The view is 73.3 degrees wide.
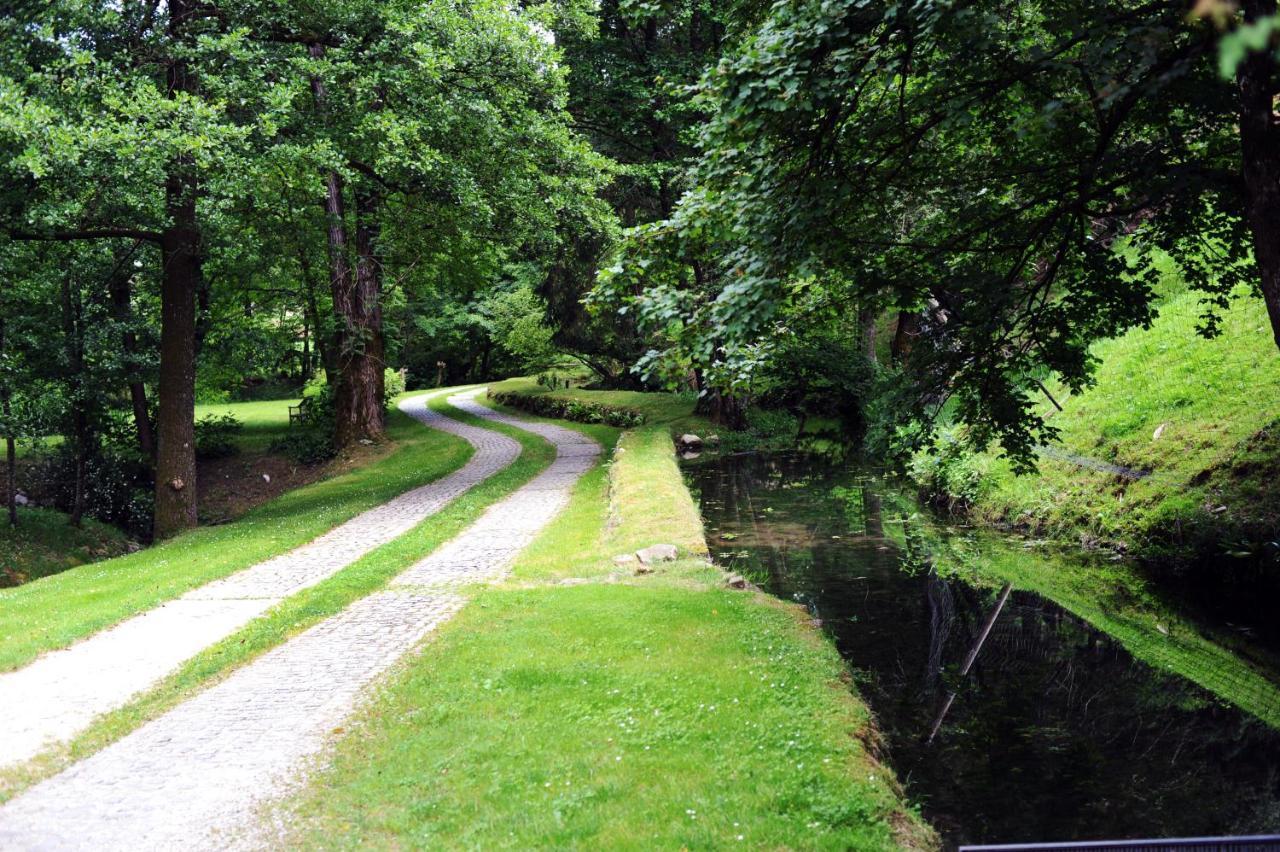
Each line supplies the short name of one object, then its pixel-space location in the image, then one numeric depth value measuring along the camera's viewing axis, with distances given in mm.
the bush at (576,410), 34469
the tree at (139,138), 12977
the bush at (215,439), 29641
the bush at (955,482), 17344
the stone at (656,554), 12383
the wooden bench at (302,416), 32750
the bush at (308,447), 28172
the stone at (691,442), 29314
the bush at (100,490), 24000
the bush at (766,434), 29953
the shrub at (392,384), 44281
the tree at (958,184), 6859
